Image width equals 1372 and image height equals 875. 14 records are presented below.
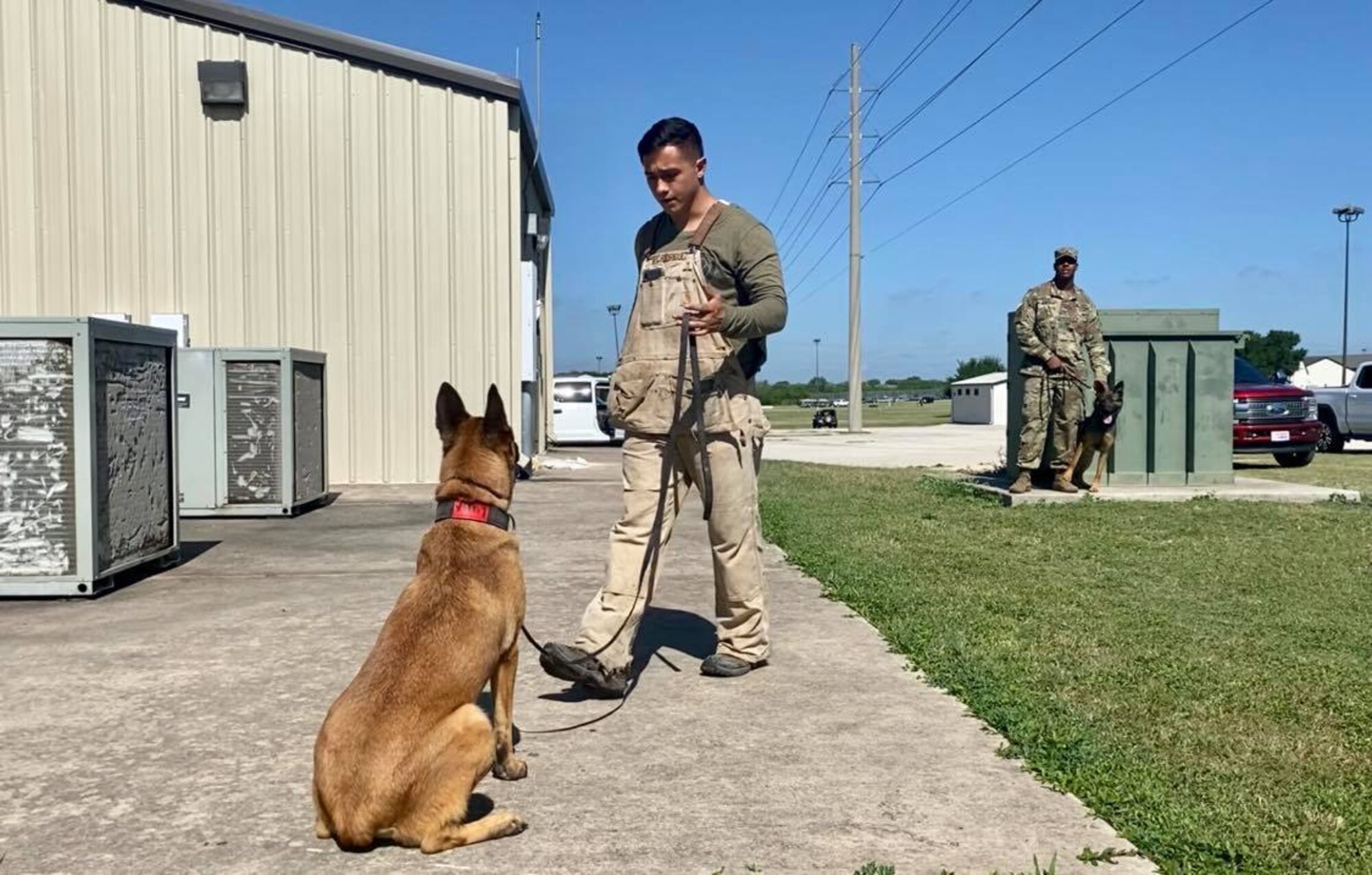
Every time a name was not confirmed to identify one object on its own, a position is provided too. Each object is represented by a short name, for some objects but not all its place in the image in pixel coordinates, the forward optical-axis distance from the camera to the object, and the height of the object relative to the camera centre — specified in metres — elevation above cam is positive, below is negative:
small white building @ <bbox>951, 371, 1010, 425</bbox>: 52.62 +0.61
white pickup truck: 21.12 +0.05
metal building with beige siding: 12.21 +2.39
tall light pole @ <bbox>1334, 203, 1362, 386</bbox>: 60.56 +11.14
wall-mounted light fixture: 12.18 +3.60
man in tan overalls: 4.12 +0.04
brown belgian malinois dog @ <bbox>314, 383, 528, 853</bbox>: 2.60 -0.72
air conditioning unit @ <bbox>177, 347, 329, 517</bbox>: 9.25 -0.19
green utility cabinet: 10.89 +0.18
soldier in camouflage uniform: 9.80 +0.49
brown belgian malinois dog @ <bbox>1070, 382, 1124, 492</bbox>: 9.99 -0.19
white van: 26.88 +0.00
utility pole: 34.31 +4.44
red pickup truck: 16.36 -0.08
